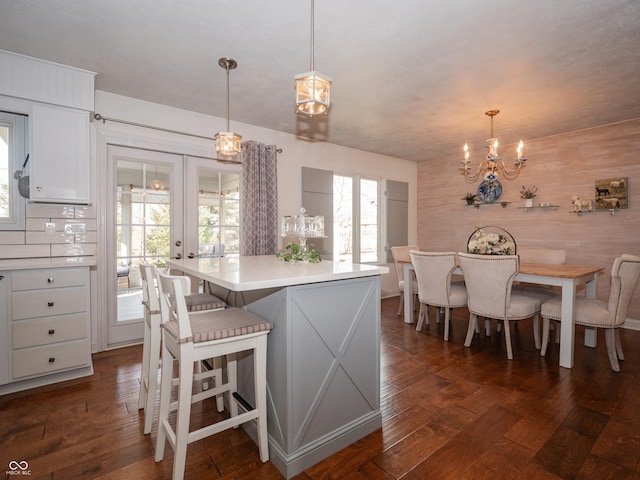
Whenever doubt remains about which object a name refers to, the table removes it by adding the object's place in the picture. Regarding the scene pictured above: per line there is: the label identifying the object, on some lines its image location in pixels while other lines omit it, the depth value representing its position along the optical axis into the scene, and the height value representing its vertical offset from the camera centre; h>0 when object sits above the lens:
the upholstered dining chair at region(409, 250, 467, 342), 3.35 -0.52
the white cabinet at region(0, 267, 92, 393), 2.27 -0.71
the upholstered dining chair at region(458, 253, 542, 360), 2.85 -0.54
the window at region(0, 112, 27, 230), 2.58 +0.54
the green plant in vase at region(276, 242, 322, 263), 2.22 -0.15
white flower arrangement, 3.33 -0.12
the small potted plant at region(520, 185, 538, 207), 4.53 +0.58
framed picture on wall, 3.79 +0.52
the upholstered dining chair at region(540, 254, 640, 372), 2.53 -0.64
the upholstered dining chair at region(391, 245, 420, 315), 4.14 -0.33
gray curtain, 3.82 +0.42
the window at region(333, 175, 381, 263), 5.10 +0.26
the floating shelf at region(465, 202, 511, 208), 4.84 +0.49
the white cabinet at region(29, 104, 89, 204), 2.48 +0.63
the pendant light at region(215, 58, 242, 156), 2.51 +0.74
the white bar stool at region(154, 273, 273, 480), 1.36 -0.54
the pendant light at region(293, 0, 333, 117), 1.54 +0.71
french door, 3.18 +0.18
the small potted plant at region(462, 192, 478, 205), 5.15 +0.60
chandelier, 3.18 +0.88
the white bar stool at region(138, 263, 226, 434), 1.78 -0.59
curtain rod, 2.96 +1.10
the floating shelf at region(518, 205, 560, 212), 4.36 +0.40
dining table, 2.69 -0.43
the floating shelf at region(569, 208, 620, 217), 3.87 +0.31
